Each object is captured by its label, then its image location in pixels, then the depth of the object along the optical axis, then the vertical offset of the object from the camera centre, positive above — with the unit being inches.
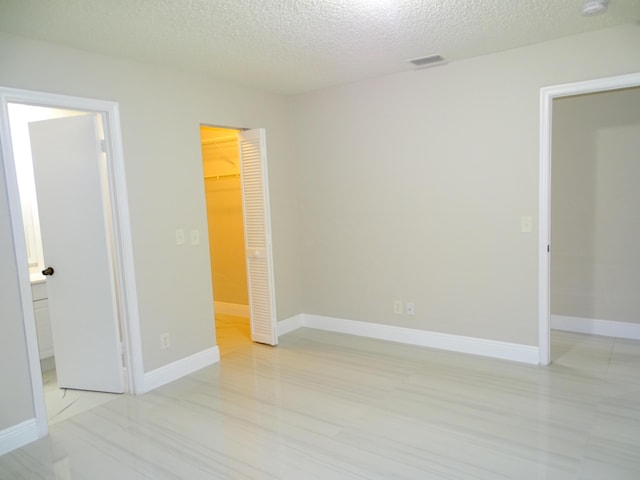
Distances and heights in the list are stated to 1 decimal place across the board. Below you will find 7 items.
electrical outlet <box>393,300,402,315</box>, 164.2 -40.2
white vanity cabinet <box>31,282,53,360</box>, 149.9 -34.4
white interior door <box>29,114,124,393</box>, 126.1 -9.2
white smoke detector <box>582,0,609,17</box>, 99.3 +41.6
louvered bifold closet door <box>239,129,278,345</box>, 162.7 -10.8
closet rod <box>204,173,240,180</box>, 204.4 +15.4
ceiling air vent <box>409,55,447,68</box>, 136.9 +43.3
